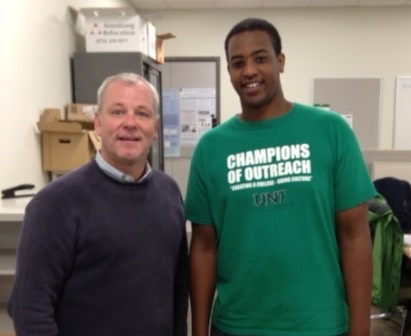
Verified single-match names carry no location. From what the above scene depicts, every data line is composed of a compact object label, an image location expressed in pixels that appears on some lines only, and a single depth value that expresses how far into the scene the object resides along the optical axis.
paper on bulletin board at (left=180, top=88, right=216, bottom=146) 5.80
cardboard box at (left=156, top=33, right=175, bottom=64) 4.27
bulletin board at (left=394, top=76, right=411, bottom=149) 5.60
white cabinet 2.04
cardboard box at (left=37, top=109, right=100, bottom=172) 2.95
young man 1.17
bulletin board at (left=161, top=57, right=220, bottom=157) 5.71
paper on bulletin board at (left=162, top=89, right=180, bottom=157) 5.83
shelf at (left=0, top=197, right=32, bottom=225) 1.95
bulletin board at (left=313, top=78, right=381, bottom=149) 5.64
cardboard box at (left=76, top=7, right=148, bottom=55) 3.43
